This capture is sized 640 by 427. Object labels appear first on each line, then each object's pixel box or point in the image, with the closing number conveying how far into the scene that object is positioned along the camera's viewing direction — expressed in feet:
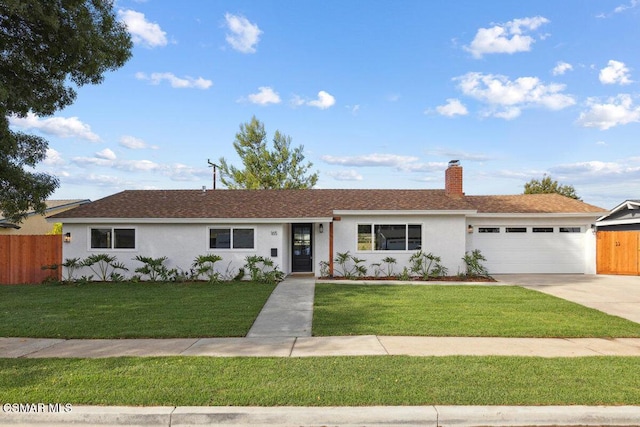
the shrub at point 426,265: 51.26
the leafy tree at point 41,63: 28.81
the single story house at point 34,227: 77.21
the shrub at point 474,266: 51.62
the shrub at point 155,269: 47.62
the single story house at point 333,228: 49.47
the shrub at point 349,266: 50.78
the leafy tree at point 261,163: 109.70
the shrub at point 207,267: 47.12
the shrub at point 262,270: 46.44
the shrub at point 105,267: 47.91
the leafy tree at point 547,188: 119.24
